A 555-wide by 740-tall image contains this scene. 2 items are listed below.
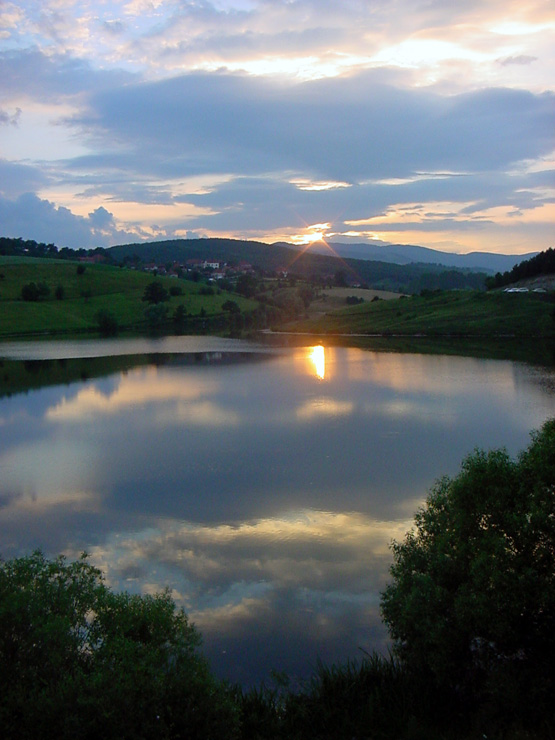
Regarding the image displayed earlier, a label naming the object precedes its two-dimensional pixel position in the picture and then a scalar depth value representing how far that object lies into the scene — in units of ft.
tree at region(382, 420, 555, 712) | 29.78
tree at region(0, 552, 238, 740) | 25.03
